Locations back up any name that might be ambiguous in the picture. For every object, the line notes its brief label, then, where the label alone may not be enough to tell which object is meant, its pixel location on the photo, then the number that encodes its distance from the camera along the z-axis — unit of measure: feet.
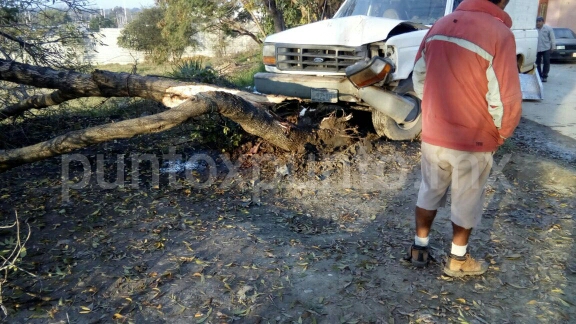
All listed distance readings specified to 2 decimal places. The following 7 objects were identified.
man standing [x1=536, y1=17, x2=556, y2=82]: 42.78
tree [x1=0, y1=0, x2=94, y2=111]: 20.35
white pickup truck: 17.52
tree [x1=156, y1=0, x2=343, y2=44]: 54.24
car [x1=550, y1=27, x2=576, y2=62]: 61.77
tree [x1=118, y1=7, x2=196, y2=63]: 73.97
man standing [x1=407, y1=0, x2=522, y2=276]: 9.30
